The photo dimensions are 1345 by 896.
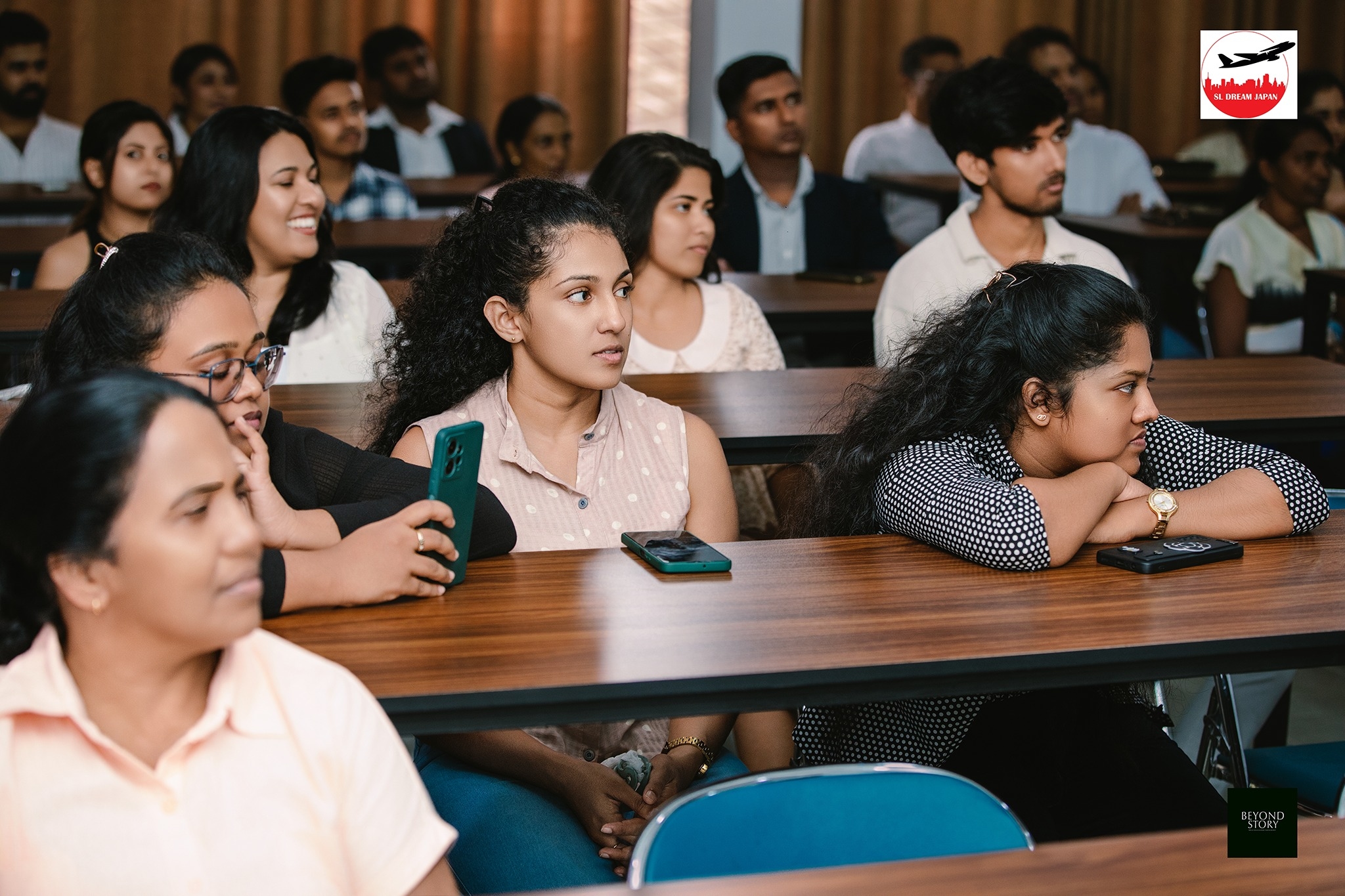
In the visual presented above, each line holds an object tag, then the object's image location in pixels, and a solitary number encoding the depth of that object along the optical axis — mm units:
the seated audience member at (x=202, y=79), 6418
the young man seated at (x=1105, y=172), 6172
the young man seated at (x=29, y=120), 6031
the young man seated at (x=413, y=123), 6441
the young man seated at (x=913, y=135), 6652
